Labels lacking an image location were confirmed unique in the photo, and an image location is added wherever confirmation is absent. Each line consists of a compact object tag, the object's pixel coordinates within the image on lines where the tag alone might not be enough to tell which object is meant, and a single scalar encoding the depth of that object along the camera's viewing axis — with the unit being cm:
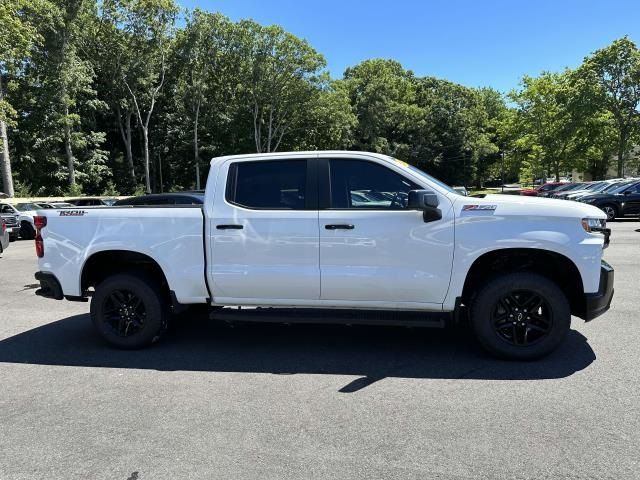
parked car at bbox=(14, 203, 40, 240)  1888
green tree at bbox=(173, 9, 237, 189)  4247
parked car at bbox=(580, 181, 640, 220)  2061
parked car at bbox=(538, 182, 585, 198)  3287
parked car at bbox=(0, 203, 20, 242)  1817
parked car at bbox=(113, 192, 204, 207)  1122
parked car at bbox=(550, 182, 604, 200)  2618
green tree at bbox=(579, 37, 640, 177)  3303
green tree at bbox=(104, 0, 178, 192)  3797
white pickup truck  468
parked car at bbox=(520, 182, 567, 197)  3971
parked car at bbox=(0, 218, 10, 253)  1210
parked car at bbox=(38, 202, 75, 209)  2023
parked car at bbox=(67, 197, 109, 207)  1752
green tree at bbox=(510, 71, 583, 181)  3634
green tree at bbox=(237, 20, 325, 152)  4350
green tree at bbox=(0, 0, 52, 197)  2306
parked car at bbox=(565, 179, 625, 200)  2208
